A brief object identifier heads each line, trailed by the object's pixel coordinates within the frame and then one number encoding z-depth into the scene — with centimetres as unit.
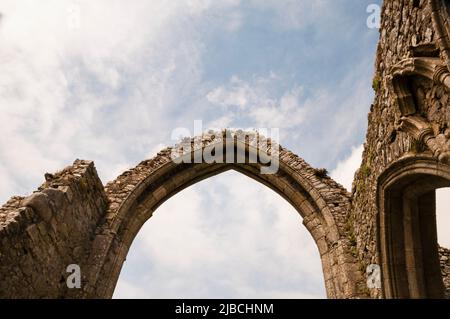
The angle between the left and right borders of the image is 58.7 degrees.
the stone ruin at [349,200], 438
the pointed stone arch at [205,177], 741
